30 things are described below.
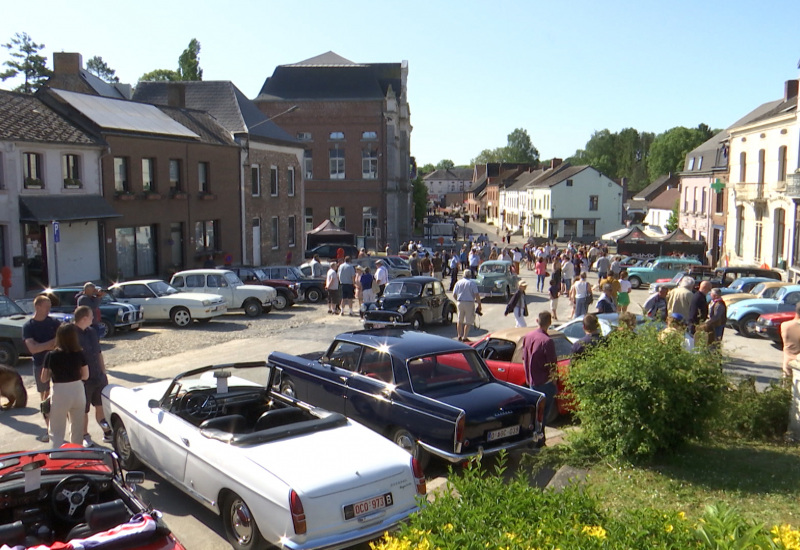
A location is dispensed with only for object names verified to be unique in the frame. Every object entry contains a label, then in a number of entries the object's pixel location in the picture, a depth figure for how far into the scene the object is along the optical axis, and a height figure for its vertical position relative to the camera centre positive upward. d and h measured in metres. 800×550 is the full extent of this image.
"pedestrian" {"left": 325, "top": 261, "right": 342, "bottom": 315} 22.86 -2.45
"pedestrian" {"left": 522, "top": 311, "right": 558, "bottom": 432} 9.47 -1.90
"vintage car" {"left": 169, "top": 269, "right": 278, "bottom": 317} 22.67 -2.39
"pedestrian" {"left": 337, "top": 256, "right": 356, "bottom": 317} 22.33 -2.12
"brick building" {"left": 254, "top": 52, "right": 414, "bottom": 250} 58.00 +6.04
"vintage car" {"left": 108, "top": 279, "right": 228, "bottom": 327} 20.20 -2.50
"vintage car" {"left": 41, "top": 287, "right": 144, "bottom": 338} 18.06 -2.43
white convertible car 5.79 -2.18
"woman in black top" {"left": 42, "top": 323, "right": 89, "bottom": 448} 8.25 -1.84
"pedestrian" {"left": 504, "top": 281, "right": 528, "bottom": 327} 16.74 -2.19
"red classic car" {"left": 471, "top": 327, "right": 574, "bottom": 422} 10.64 -2.16
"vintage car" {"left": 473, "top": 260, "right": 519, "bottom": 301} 27.53 -2.61
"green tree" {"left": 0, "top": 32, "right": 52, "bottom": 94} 62.28 +13.01
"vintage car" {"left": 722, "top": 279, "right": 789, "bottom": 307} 22.00 -2.49
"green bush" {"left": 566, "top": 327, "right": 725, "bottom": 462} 7.19 -1.84
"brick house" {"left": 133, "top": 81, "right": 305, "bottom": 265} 37.28 +2.55
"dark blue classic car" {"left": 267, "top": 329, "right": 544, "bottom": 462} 7.96 -2.15
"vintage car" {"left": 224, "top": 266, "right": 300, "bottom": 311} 24.55 -2.59
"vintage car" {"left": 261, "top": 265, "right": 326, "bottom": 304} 26.89 -2.58
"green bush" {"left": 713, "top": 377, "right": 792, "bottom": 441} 8.02 -2.25
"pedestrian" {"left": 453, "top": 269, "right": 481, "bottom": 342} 17.23 -2.16
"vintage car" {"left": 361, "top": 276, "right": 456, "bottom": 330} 19.52 -2.43
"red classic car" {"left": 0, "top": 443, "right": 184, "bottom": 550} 4.71 -2.04
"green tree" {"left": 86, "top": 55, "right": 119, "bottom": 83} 84.10 +17.04
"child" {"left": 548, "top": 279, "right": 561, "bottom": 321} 21.44 -2.29
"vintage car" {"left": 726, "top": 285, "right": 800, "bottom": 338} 19.62 -2.64
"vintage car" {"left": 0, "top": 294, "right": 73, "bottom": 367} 14.63 -2.58
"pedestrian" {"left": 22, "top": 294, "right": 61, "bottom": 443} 9.50 -1.58
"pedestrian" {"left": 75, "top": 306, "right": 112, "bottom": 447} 8.83 -1.90
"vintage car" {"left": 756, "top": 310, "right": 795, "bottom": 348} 17.45 -2.75
